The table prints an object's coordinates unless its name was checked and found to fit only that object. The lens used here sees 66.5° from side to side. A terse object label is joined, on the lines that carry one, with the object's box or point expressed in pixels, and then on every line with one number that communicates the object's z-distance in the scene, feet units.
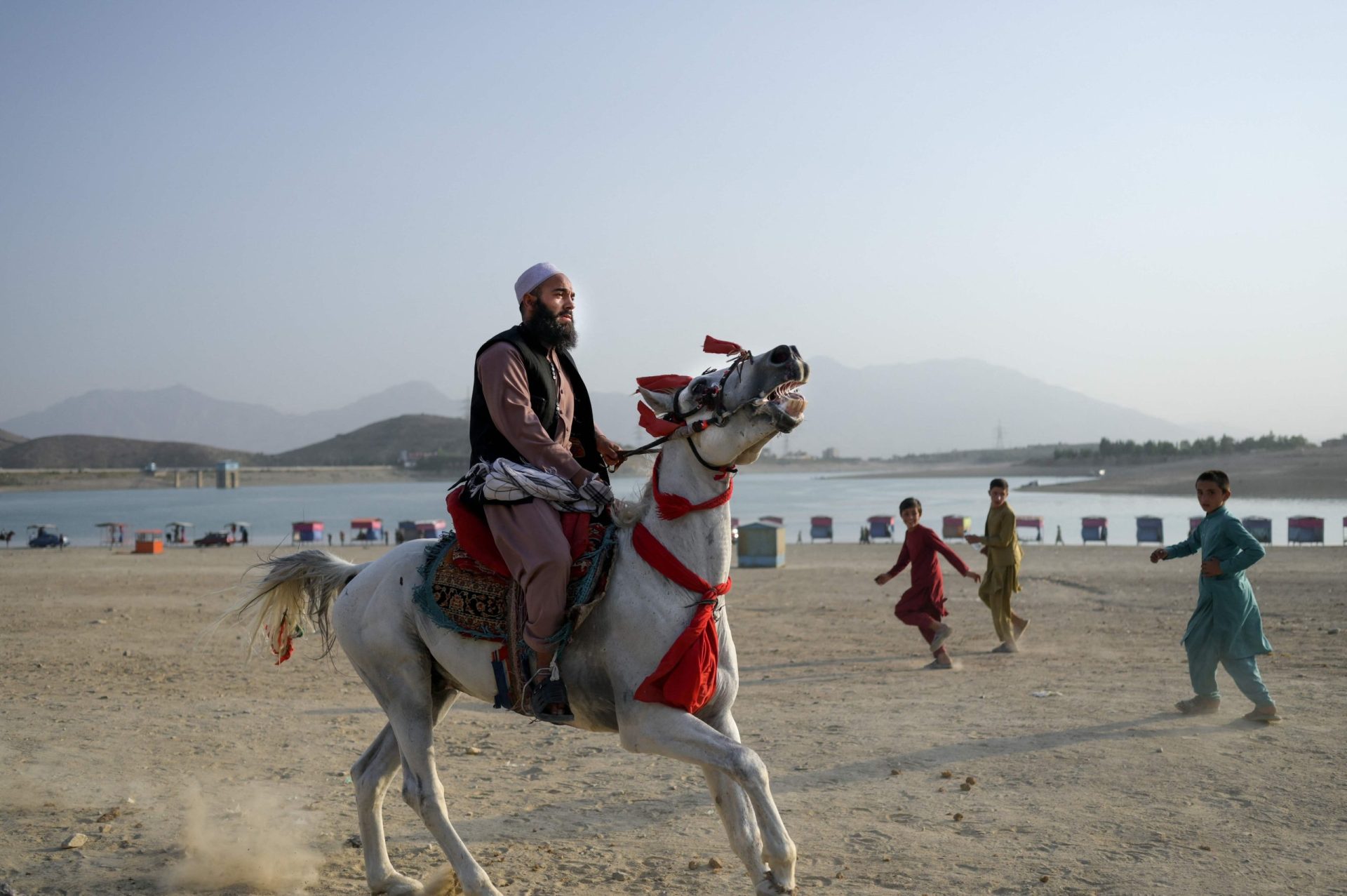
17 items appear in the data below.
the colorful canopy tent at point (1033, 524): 130.67
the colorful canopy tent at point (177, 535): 150.86
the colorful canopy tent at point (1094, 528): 126.72
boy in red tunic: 40.68
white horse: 13.93
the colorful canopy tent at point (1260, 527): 106.93
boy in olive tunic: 43.86
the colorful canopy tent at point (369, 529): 150.00
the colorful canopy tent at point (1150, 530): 123.03
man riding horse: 15.35
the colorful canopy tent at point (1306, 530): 106.93
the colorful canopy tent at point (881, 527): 141.85
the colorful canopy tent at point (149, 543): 117.50
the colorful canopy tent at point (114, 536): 145.18
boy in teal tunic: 29.89
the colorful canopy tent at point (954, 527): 122.93
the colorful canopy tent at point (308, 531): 157.69
